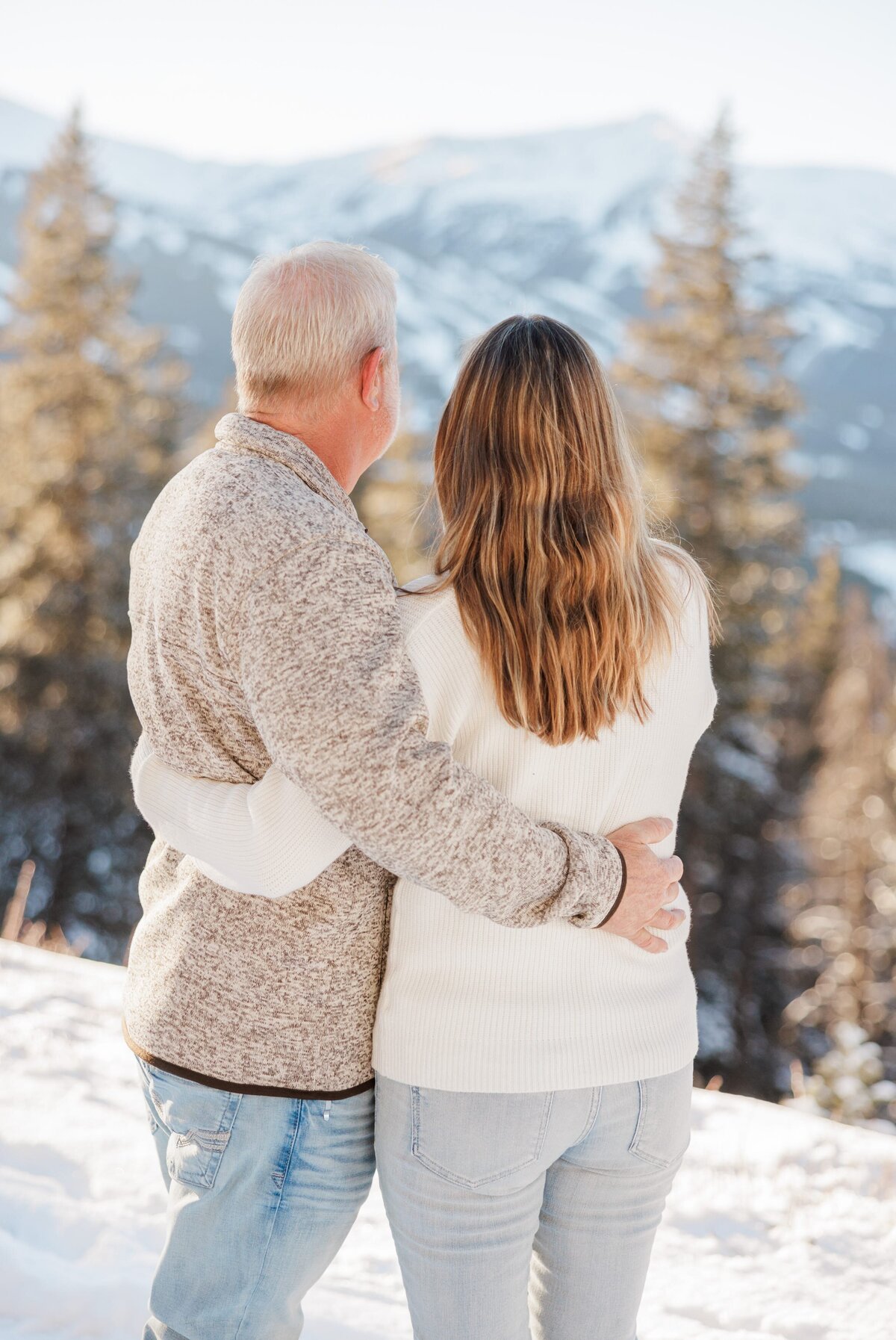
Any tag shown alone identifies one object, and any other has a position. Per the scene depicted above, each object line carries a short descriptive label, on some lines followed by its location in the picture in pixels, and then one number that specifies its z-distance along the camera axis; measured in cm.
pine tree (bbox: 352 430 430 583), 1467
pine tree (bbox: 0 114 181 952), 1694
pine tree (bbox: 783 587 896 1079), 1844
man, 146
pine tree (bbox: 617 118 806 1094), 1608
